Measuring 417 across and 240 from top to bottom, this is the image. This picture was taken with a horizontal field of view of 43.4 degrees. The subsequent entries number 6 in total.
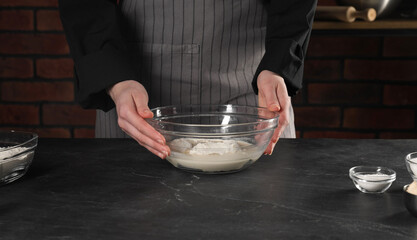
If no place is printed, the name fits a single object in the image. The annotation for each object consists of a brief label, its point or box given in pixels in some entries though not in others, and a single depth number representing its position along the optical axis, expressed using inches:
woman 43.7
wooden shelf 70.1
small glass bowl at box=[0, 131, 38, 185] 29.7
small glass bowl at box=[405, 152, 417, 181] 28.4
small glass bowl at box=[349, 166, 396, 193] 28.5
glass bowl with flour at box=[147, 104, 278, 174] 31.6
